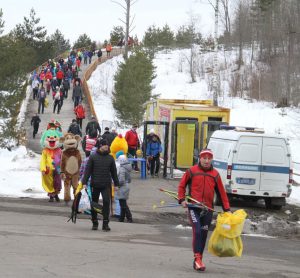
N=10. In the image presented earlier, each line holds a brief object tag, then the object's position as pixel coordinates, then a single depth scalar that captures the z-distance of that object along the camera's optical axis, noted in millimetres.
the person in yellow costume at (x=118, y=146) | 19812
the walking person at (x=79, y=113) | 37022
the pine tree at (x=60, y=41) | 111625
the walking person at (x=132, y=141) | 26219
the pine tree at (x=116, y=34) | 101812
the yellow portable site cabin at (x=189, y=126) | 25891
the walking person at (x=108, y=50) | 78125
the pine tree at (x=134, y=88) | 43625
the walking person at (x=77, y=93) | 43094
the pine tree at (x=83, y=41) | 103625
